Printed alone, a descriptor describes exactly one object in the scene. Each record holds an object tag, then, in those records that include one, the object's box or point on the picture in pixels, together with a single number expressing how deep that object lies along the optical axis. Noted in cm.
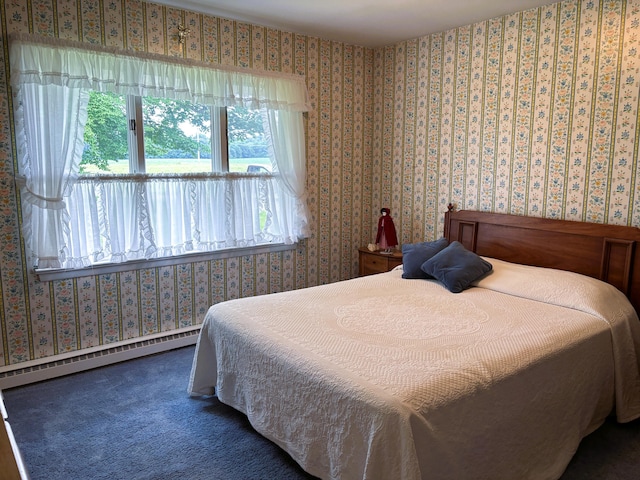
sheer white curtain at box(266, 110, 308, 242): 395
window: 296
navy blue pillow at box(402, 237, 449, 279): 348
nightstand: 416
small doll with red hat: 424
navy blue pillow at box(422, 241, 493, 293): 315
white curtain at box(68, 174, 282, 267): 320
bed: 182
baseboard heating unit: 305
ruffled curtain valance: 288
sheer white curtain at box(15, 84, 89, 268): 292
